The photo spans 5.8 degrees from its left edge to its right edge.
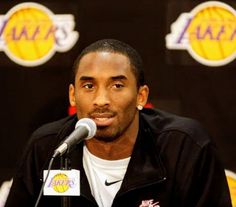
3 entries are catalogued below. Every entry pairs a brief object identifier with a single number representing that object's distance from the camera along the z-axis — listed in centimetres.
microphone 468
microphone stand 472
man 496
